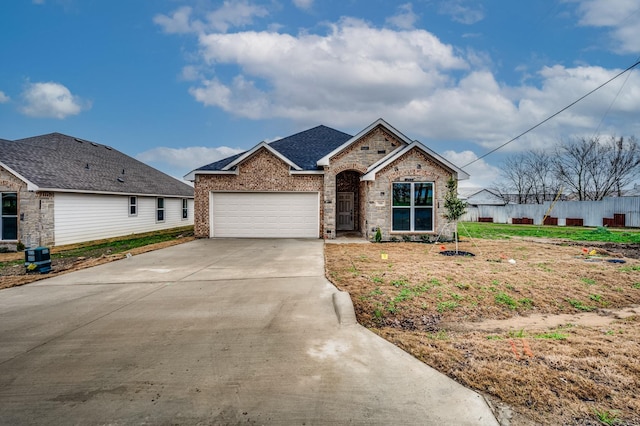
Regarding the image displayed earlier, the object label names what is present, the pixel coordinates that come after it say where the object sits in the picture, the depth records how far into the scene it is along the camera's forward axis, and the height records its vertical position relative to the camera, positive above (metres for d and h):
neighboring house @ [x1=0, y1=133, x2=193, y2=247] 12.84 +0.87
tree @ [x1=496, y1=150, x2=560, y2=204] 40.62 +3.86
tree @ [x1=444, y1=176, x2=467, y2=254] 11.69 +0.17
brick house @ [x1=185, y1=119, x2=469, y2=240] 15.09 +1.11
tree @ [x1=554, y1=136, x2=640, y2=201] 32.50 +4.82
